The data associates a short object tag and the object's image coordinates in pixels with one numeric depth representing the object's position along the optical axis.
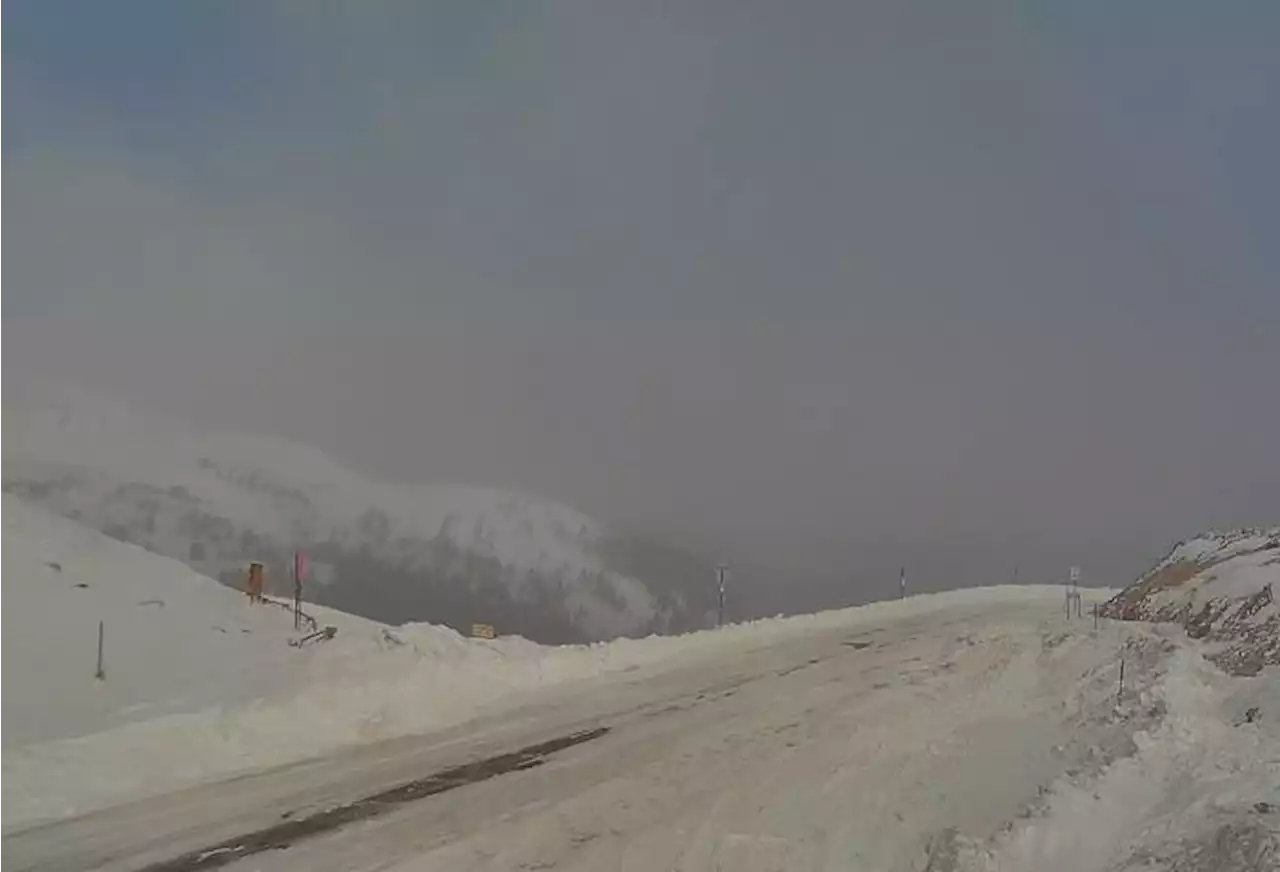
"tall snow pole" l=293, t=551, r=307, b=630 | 22.52
